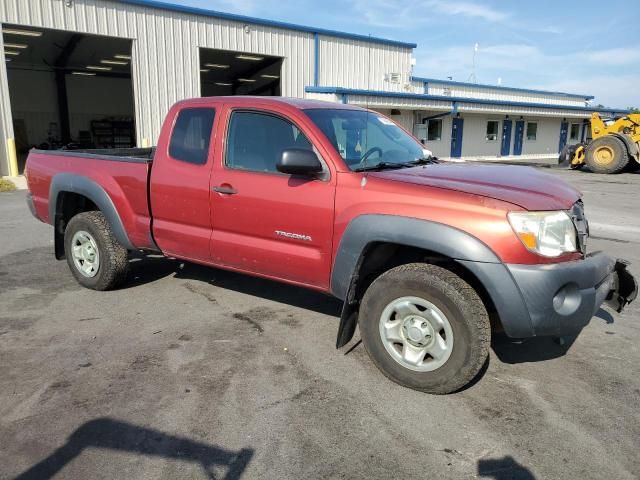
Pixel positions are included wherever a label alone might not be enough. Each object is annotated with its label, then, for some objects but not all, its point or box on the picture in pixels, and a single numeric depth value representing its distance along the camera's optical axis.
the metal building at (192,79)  18.17
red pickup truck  3.05
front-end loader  20.14
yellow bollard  16.81
